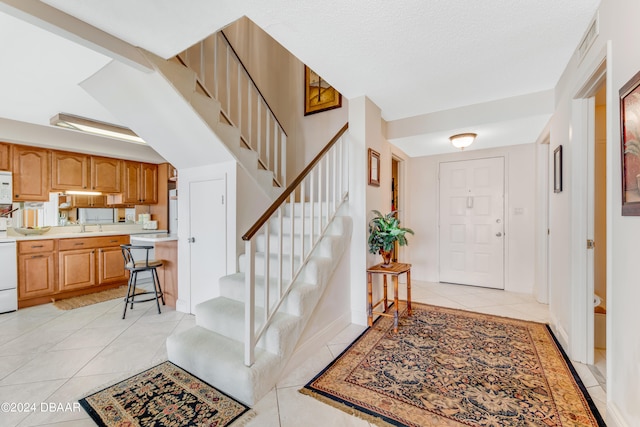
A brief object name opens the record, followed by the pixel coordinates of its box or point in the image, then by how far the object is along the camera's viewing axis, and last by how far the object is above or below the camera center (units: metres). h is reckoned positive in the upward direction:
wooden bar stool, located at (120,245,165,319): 3.26 -0.62
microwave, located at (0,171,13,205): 3.66 +0.33
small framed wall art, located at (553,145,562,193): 2.46 +0.39
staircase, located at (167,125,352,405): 1.79 -0.78
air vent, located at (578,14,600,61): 1.73 +1.15
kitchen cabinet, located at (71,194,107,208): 4.61 +0.21
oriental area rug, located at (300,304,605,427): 1.61 -1.16
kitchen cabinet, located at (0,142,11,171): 3.68 +0.74
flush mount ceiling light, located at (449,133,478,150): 3.45 +0.93
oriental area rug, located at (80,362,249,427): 1.59 -1.17
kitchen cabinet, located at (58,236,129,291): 3.95 -0.73
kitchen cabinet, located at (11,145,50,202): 3.80 +0.55
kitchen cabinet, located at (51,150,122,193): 4.15 +0.65
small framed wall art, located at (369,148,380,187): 3.05 +0.51
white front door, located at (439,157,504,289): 4.22 -0.14
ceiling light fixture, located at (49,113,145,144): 3.34 +1.09
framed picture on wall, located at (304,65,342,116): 3.95 +1.71
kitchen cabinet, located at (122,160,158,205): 4.96 +0.56
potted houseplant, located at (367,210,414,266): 2.91 -0.23
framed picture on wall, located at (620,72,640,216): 1.22 +0.32
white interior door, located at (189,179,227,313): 3.02 -0.27
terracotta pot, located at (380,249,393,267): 3.00 -0.46
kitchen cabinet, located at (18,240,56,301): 3.56 -0.73
